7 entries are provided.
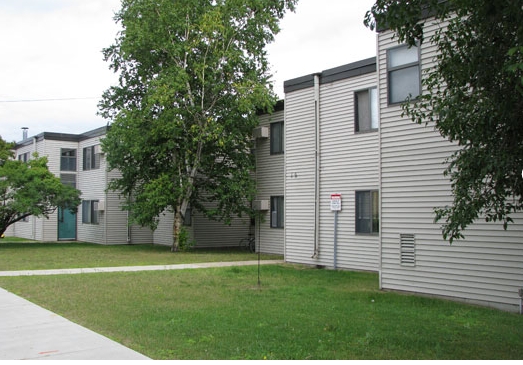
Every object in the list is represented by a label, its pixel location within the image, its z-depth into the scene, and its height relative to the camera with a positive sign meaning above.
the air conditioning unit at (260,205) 20.61 +0.03
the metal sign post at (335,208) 15.45 -0.06
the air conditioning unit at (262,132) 20.98 +2.95
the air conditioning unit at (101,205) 27.77 +0.00
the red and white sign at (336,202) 15.45 +0.12
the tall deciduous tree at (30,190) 23.38 +0.67
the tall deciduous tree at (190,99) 20.11 +4.16
